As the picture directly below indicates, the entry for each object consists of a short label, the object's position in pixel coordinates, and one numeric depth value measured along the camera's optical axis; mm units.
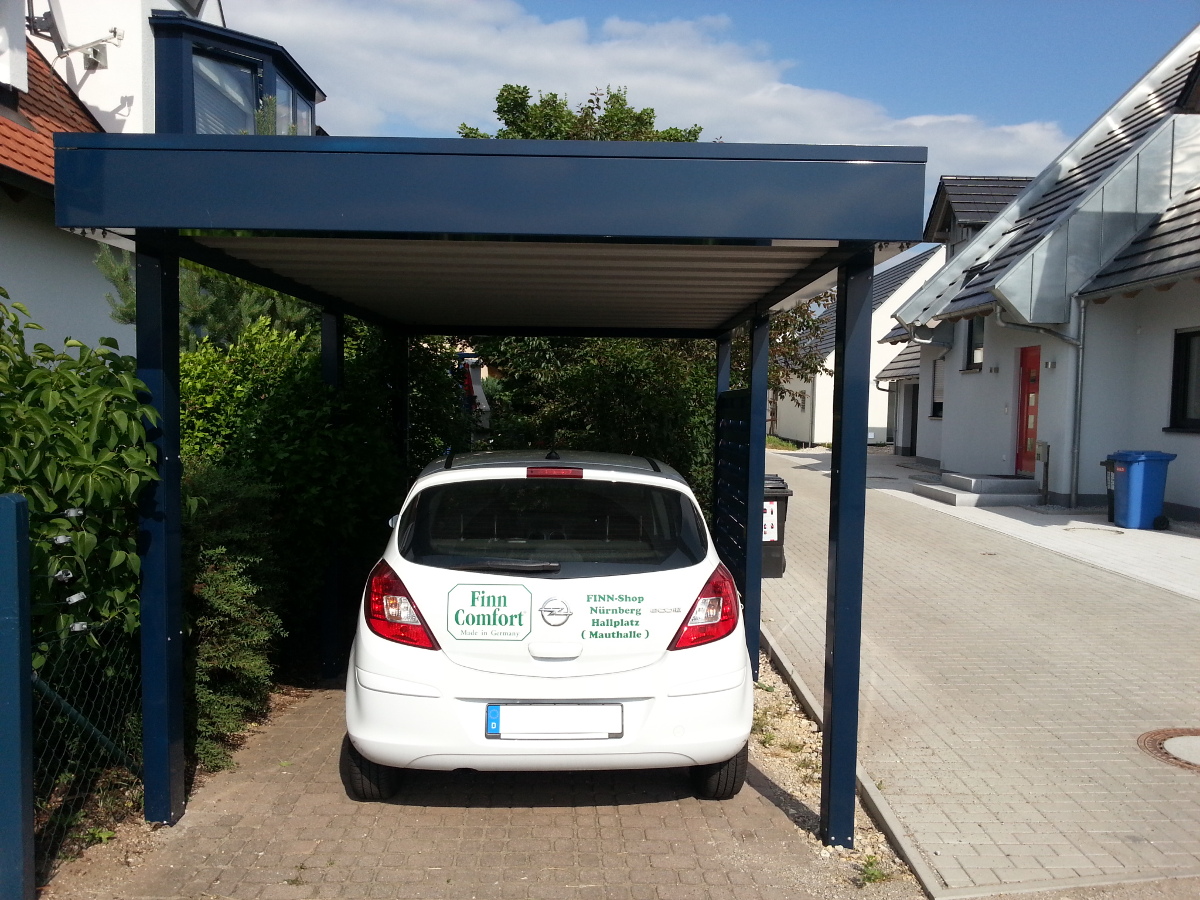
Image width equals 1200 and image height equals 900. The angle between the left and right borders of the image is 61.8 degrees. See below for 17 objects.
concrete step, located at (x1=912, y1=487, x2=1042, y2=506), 16094
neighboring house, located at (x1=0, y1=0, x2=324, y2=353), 10305
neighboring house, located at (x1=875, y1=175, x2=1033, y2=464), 22328
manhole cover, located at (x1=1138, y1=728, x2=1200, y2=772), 5137
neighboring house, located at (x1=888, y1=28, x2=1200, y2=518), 13750
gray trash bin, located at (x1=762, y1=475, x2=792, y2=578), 9523
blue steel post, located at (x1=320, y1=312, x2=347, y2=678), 6492
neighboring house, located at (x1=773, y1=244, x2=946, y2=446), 35469
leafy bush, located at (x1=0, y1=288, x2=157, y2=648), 3600
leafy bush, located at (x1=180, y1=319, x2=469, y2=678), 6164
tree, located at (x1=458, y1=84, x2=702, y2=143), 14508
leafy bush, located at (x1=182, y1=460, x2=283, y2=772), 4887
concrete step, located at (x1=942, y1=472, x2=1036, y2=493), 16520
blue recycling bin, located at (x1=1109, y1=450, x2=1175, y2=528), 13242
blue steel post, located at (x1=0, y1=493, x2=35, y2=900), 3246
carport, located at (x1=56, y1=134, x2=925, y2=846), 3811
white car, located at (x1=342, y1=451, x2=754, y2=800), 4020
